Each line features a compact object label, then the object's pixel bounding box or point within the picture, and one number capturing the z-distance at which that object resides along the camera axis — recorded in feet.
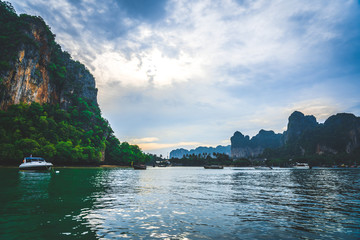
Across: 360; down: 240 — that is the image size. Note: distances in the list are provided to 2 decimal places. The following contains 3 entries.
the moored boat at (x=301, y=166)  579.89
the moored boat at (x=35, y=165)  167.54
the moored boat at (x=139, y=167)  373.20
